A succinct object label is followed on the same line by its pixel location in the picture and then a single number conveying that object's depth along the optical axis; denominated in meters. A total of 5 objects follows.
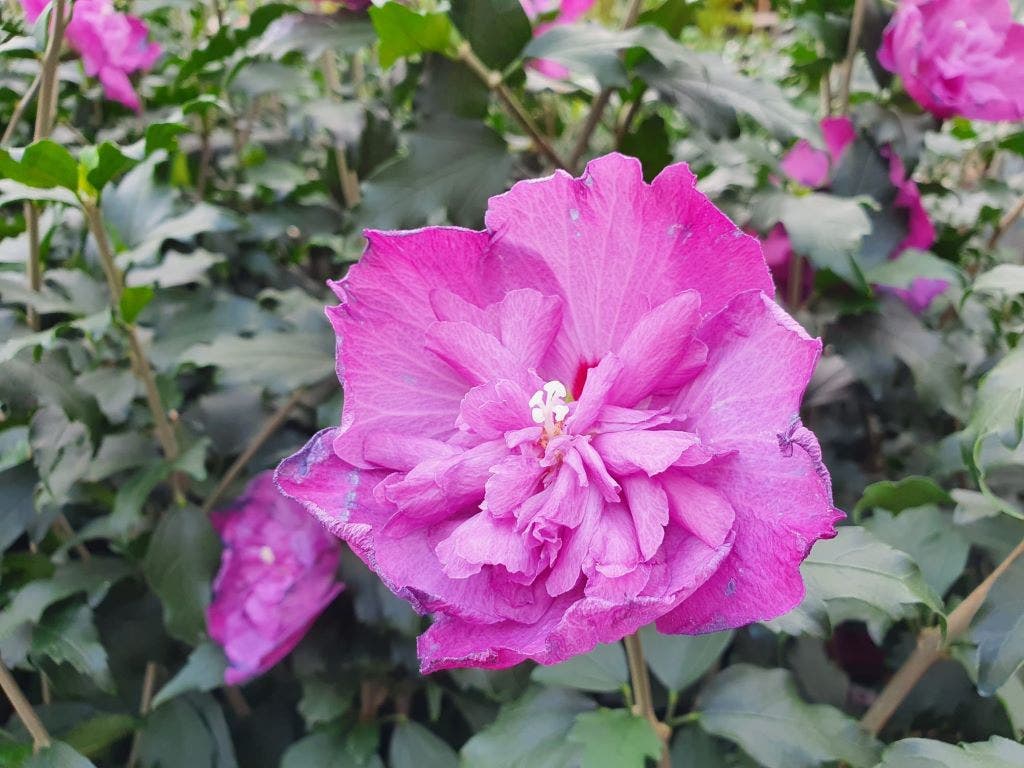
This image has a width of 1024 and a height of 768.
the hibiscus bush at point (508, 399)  0.13
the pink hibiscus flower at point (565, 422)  0.13
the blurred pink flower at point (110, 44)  0.29
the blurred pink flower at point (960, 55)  0.25
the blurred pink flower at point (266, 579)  0.23
